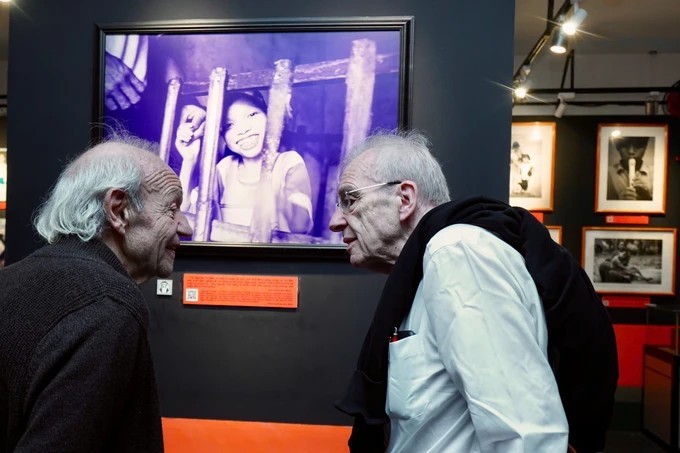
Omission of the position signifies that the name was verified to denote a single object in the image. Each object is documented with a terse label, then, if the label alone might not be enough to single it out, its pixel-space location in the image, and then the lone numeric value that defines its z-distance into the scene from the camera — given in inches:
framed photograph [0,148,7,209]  272.1
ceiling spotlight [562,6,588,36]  134.6
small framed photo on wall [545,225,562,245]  242.8
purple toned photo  103.4
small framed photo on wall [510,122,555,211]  242.7
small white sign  109.3
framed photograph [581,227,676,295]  240.5
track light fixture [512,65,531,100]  207.5
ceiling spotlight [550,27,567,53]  156.7
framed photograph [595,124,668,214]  240.1
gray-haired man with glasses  40.3
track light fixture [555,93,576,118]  231.5
